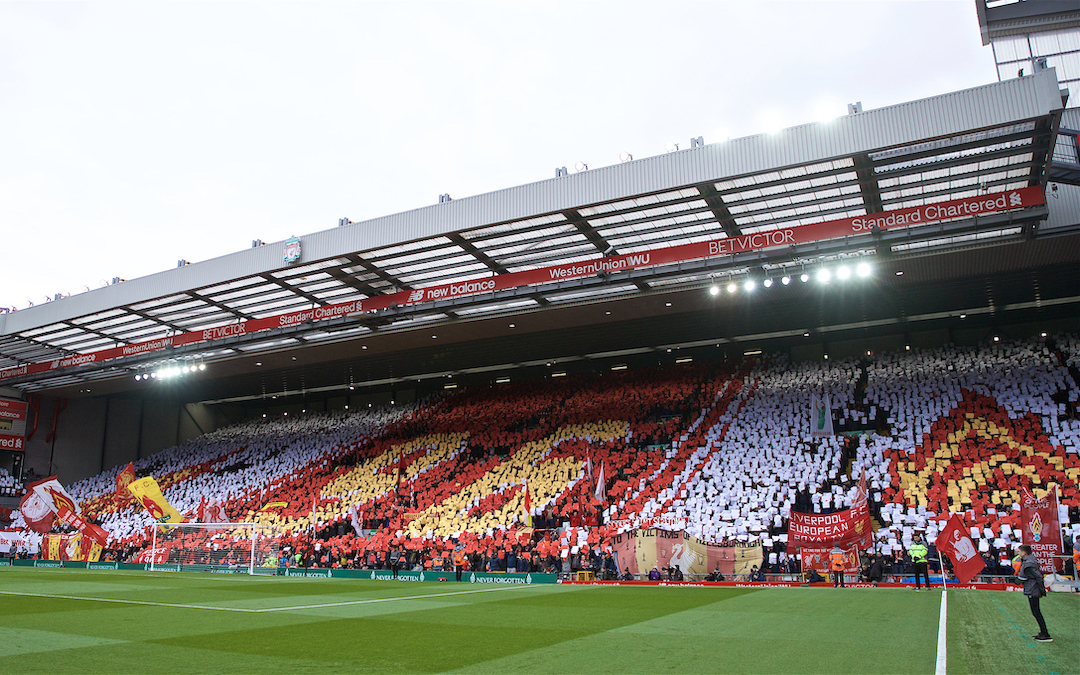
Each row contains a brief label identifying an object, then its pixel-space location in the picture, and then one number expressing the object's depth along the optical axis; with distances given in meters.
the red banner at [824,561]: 20.20
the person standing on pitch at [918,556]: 17.67
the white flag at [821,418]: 27.78
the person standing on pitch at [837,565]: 19.81
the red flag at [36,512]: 33.16
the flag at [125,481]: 33.12
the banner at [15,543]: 33.81
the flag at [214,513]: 35.47
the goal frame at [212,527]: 28.24
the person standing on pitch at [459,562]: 23.89
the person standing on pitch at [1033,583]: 9.02
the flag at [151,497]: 31.09
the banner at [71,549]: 31.31
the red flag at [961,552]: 18.19
